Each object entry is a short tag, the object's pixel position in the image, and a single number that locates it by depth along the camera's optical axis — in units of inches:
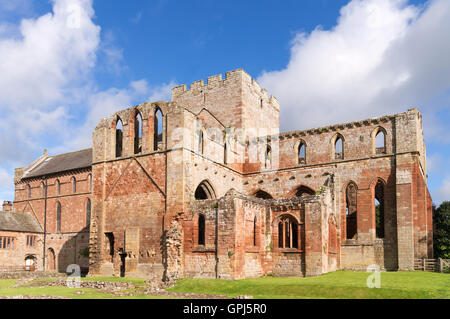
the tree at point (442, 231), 1332.4
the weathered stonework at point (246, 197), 953.5
